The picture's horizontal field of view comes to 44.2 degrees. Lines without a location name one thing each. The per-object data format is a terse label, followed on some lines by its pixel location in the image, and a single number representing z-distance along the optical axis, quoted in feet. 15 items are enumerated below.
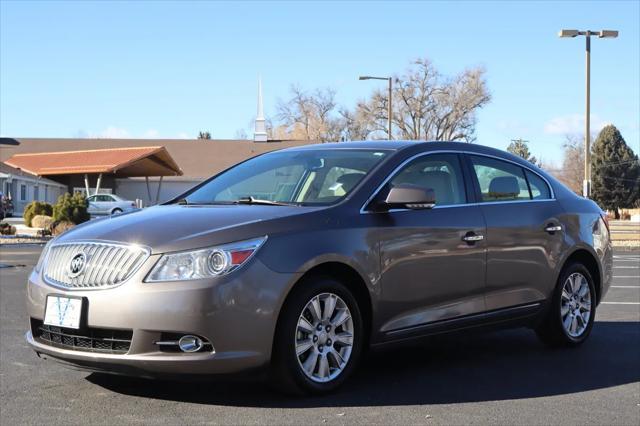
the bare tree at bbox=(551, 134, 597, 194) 305.73
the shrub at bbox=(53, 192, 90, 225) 95.45
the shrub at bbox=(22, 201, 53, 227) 102.78
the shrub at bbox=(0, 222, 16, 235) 89.62
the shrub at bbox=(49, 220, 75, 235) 92.22
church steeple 202.77
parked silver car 136.05
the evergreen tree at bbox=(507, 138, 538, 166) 212.31
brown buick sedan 14.85
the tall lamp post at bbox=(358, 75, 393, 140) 99.39
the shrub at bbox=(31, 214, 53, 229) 95.31
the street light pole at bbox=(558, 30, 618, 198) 85.40
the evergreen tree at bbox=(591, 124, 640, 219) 247.70
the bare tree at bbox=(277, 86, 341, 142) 239.09
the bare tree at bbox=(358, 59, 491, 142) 207.10
